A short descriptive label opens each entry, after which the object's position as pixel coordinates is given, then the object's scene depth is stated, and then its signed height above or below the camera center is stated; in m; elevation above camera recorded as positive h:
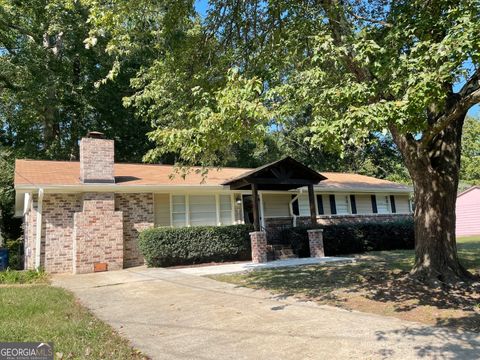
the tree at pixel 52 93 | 21.86 +9.10
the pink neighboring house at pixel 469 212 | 31.06 +0.78
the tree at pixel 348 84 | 5.68 +2.40
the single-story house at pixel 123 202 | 13.64 +1.55
